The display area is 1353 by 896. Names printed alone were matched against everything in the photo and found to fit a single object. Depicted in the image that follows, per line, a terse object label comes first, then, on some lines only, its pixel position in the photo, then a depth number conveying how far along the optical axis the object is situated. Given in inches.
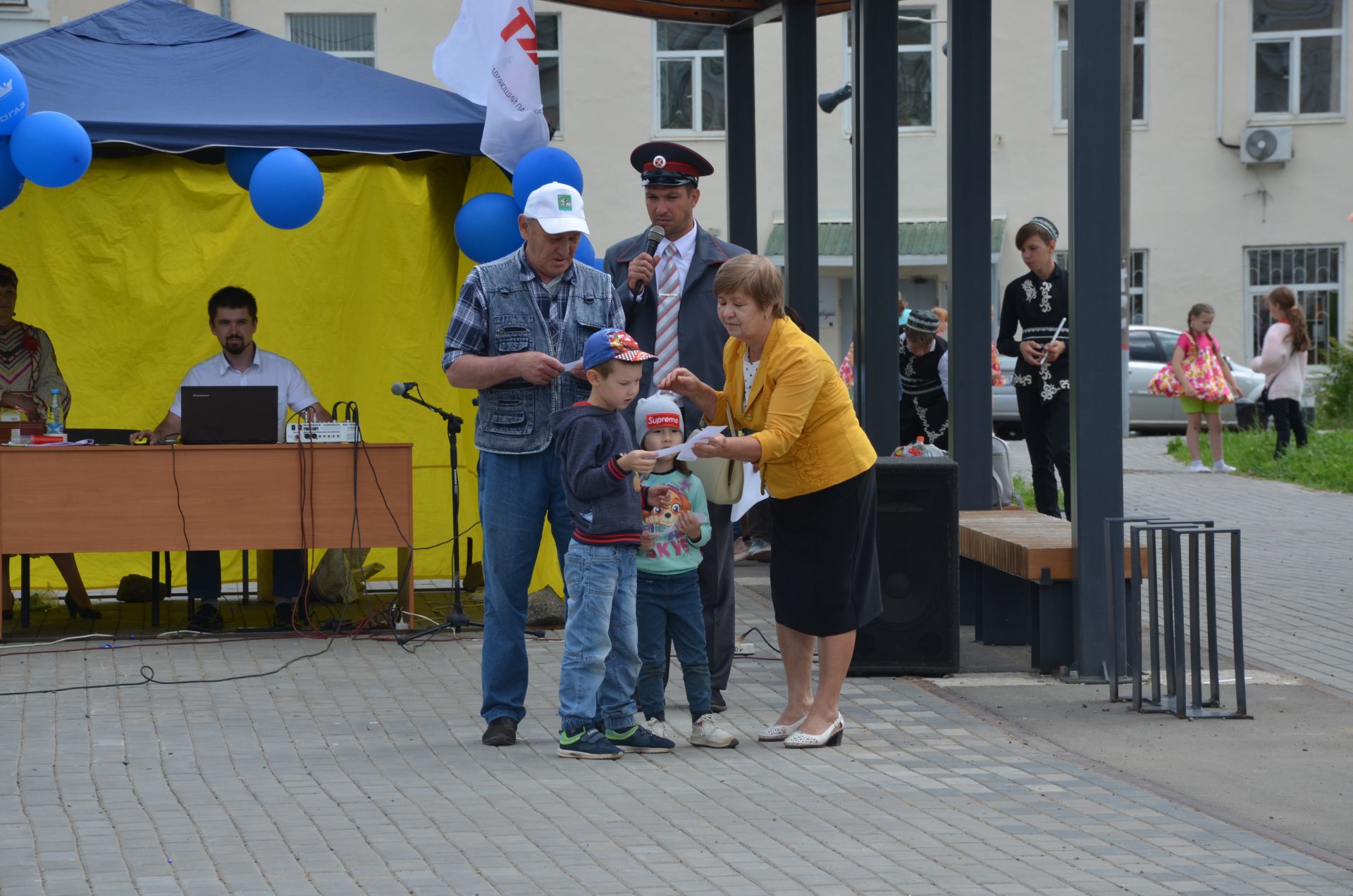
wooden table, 656.1
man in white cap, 475.8
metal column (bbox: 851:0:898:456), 711.0
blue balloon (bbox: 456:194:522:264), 653.2
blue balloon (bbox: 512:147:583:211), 631.8
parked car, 1933.1
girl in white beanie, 469.1
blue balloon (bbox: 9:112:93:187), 626.6
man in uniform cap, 515.1
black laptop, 668.8
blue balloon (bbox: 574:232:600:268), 641.8
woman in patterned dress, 721.4
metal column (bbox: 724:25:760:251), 839.9
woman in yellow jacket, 462.2
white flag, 653.8
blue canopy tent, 672.9
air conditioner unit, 2192.1
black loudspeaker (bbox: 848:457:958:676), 581.5
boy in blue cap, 449.2
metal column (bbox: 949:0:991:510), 675.8
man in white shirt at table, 706.4
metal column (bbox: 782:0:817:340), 782.7
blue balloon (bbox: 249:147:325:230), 646.3
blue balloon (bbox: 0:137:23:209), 639.9
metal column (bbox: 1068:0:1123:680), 550.0
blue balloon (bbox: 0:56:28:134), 630.1
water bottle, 678.7
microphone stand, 667.7
